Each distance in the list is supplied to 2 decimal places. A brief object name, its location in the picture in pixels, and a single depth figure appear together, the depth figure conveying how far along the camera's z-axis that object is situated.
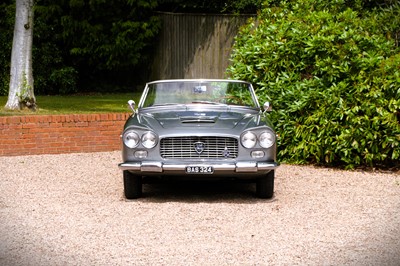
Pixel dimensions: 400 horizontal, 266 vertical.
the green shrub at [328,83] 11.12
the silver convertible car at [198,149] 8.65
